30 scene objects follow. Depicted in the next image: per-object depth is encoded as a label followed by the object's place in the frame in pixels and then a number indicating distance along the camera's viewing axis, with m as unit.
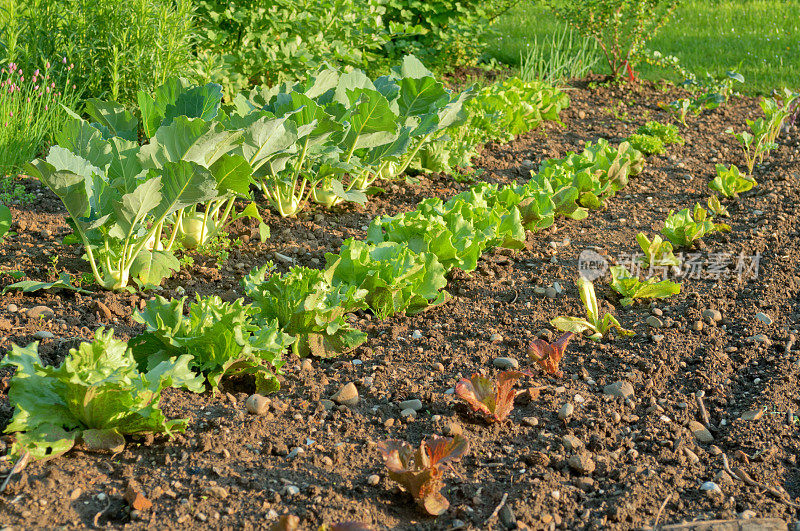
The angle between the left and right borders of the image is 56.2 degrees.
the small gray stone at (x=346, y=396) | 2.60
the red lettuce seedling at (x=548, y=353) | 2.82
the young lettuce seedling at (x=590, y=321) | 3.14
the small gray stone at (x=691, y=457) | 2.40
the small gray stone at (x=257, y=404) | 2.48
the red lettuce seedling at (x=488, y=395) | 2.50
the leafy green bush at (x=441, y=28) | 7.15
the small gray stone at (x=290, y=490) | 2.13
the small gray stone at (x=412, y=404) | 2.61
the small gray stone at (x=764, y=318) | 3.30
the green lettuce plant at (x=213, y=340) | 2.51
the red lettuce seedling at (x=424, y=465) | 2.08
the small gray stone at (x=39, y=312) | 2.90
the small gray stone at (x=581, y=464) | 2.32
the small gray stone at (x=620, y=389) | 2.74
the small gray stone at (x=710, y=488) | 2.24
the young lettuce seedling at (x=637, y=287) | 3.44
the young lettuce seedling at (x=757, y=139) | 5.36
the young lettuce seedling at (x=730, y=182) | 4.73
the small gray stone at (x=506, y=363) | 2.90
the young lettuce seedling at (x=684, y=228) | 4.01
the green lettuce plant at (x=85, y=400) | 2.12
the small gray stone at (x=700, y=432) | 2.55
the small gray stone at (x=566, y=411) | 2.61
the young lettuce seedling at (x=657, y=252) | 3.77
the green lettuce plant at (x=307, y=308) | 2.83
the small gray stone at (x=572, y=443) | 2.43
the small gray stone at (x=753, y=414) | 2.63
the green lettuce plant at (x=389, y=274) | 3.13
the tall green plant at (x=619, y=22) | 6.98
